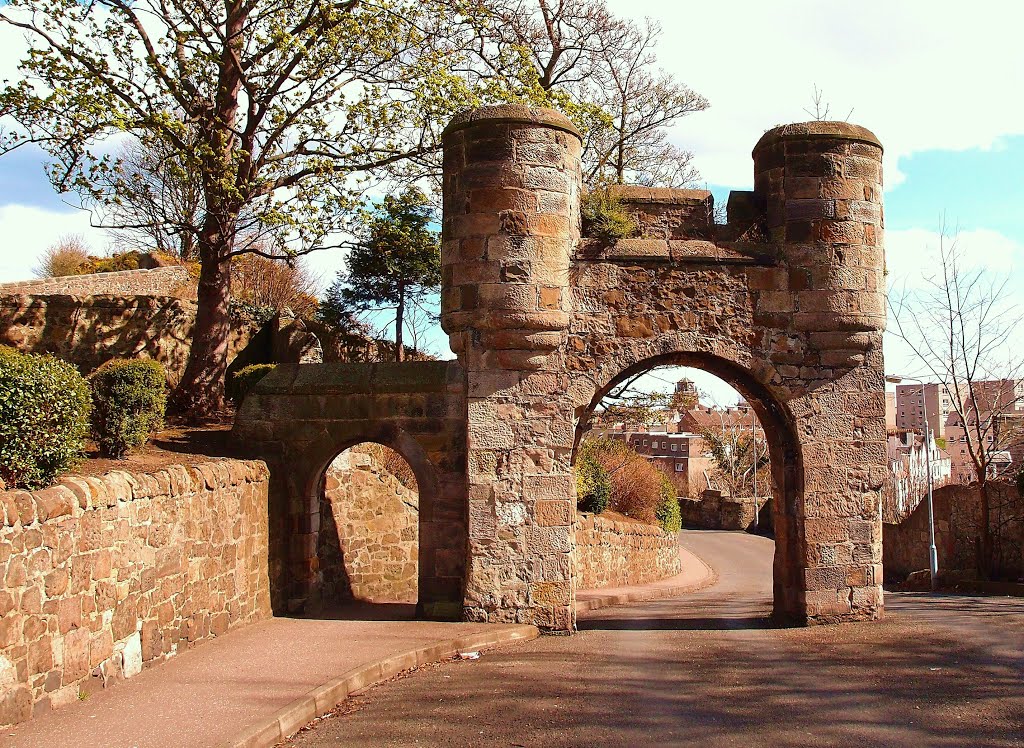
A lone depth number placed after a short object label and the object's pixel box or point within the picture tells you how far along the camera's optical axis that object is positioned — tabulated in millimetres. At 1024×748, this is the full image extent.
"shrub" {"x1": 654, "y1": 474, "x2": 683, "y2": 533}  23281
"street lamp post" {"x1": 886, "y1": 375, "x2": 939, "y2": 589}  16359
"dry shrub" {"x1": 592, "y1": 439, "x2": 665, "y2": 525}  23102
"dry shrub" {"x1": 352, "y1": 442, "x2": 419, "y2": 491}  16531
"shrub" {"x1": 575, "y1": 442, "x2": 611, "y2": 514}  20047
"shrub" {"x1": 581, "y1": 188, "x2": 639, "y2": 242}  9930
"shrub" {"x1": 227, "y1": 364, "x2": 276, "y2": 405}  12820
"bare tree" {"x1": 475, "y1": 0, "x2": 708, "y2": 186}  19281
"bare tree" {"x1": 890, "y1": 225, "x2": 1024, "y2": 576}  16078
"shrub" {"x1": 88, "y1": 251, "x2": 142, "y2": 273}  25125
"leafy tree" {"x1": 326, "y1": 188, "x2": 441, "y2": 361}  15422
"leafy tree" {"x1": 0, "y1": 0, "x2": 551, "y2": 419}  12734
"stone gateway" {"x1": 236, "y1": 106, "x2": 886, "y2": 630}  9539
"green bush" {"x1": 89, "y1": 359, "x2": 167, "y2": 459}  8172
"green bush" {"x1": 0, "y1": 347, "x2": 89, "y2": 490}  6031
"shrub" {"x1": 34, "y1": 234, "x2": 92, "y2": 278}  27281
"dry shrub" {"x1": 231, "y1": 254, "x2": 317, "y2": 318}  24984
